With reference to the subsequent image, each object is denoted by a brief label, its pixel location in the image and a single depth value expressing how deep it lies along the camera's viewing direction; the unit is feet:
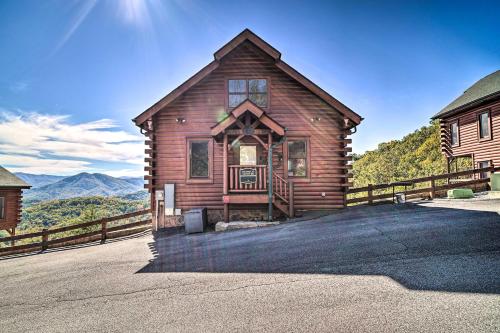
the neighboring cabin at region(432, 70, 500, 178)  53.98
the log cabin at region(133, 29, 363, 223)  38.29
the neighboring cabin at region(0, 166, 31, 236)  68.54
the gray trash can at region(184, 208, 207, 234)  33.12
